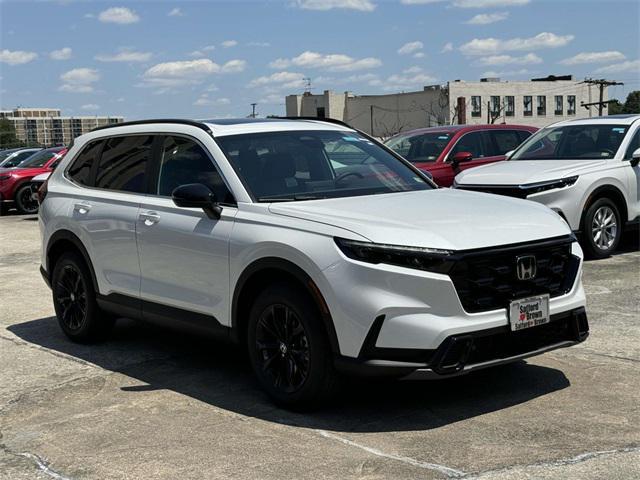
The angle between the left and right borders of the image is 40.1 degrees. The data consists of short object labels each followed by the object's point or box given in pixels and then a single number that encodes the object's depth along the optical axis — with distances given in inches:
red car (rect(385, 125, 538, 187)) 536.2
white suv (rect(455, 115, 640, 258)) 414.3
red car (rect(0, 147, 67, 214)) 880.9
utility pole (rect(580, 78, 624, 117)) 3511.3
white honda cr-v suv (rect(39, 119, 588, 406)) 190.1
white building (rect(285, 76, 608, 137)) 3791.8
